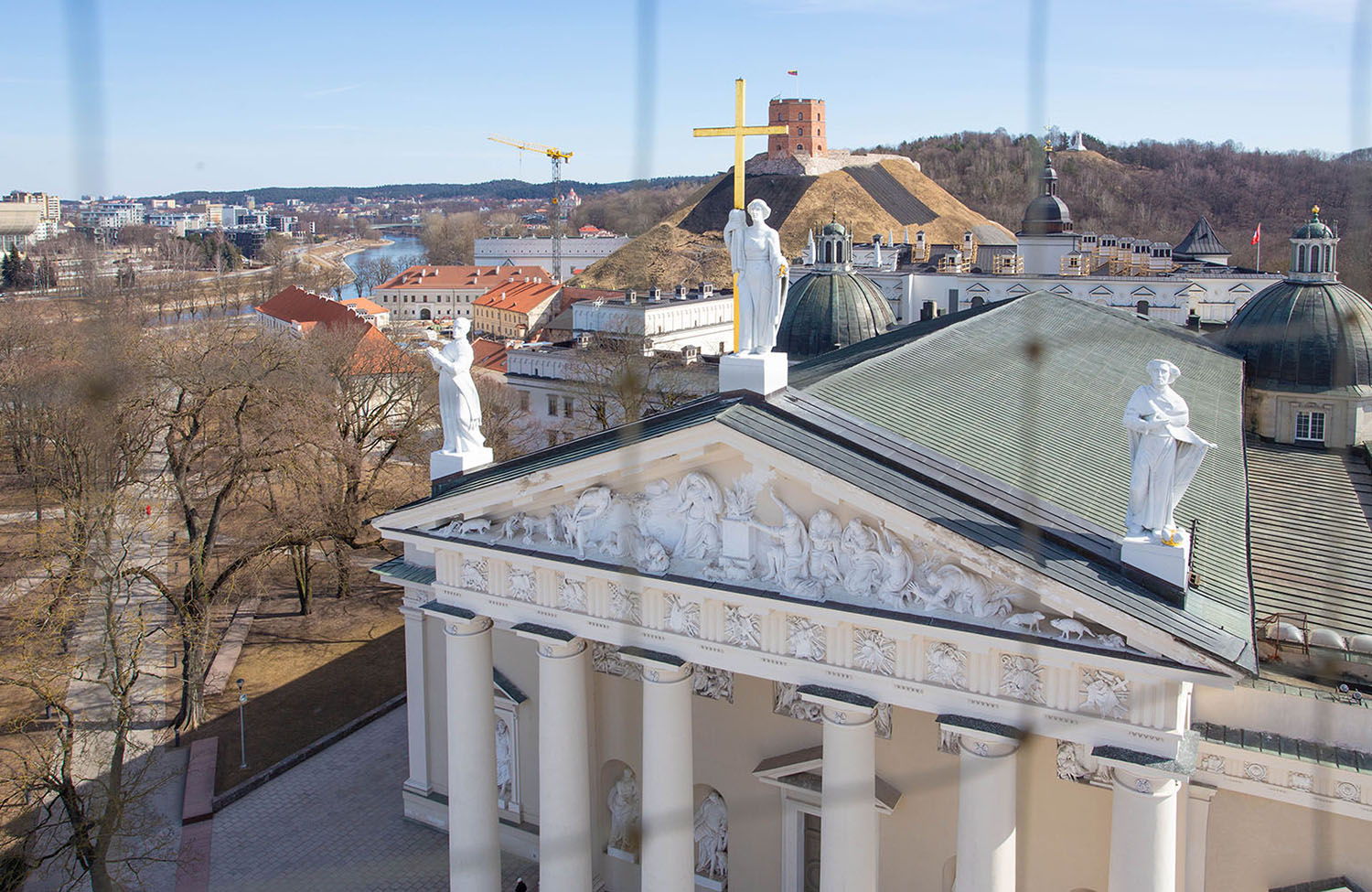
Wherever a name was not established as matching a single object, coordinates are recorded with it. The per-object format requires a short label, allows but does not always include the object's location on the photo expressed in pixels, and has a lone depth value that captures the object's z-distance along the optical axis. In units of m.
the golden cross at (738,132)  17.84
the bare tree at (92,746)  21.92
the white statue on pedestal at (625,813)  22.47
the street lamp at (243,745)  29.28
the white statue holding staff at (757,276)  15.84
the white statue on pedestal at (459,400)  19.61
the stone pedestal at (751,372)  16.22
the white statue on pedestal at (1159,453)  13.05
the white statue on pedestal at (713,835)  21.05
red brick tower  191.25
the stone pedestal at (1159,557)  13.28
